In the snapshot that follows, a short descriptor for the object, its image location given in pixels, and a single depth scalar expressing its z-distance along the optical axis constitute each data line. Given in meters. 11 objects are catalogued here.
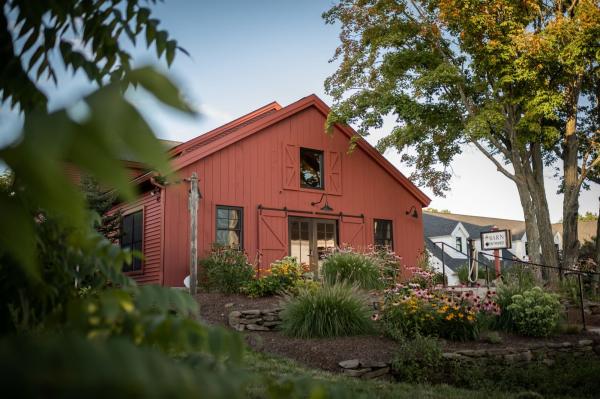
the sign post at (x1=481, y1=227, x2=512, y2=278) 14.24
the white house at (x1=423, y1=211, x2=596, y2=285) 31.56
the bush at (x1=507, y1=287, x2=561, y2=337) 9.34
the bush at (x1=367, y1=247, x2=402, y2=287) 12.92
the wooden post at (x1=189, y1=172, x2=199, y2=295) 11.97
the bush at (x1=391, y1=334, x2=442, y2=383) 6.77
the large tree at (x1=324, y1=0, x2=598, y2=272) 15.84
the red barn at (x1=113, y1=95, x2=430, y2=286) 14.19
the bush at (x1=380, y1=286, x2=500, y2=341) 8.38
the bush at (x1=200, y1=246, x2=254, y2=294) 12.37
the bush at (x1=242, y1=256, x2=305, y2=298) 11.70
